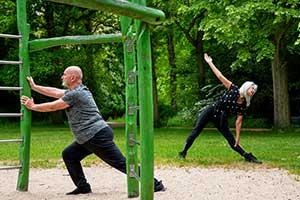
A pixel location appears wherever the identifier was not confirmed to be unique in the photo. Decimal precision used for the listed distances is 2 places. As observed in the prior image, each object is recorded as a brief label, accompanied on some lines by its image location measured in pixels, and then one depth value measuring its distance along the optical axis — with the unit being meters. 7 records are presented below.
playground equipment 3.79
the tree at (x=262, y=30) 17.34
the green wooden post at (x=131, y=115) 5.80
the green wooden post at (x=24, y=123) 6.41
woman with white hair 8.87
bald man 5.86
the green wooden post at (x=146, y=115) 3.95
